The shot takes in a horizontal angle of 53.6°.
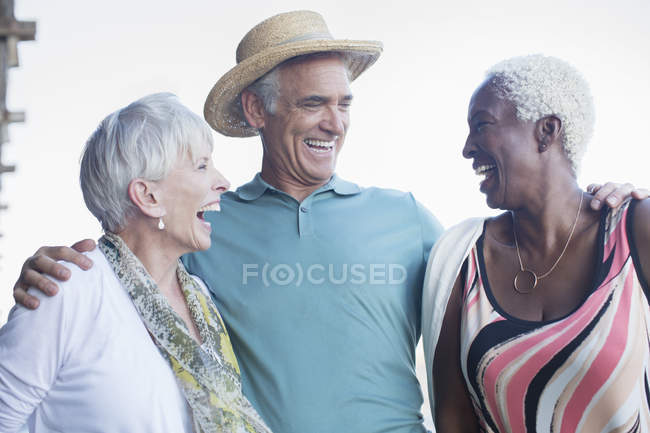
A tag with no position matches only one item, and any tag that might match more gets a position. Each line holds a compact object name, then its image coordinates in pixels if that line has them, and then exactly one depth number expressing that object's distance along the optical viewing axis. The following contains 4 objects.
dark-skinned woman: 1.58
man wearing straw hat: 1.86
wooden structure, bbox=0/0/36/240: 3.34
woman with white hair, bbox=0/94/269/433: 1.37
